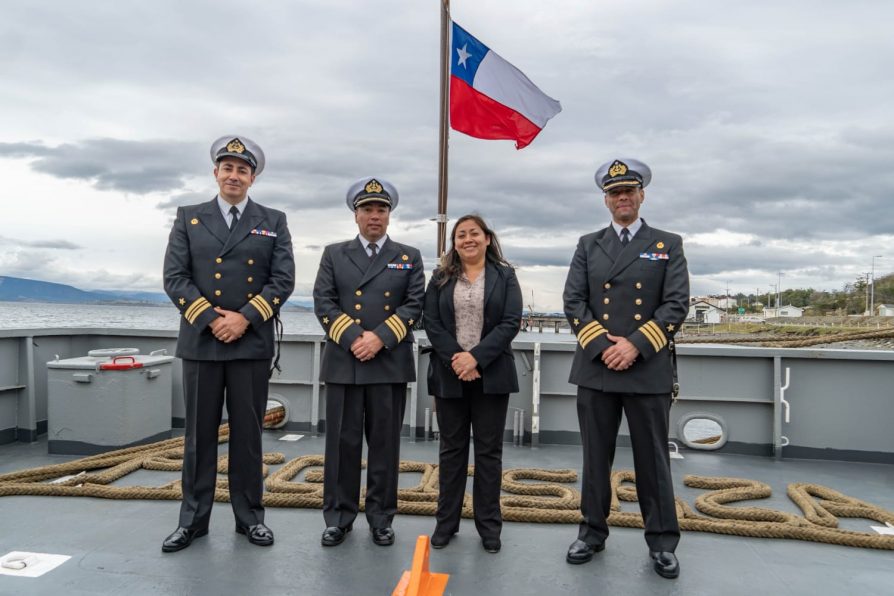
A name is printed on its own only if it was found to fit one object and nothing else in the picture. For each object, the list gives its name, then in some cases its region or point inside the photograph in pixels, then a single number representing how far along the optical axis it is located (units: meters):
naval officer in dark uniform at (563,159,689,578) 2.69
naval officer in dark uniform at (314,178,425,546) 2.93
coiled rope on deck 3.10
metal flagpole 5.00
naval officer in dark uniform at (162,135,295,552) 2.87
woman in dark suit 2.85
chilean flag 5.65
